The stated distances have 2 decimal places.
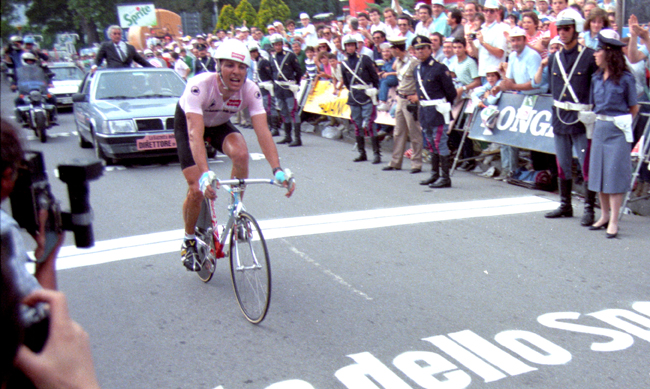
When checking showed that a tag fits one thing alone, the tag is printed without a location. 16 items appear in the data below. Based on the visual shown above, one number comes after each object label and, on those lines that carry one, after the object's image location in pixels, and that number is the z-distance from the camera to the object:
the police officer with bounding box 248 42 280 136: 14.55
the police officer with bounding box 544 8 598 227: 7.04
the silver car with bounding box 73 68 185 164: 11.16
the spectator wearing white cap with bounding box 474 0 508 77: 10.09
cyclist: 4.82
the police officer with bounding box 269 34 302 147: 14.00
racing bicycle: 4.48
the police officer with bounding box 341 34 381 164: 11.45
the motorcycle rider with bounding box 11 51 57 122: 15.43
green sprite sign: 41.97
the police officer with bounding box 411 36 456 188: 9.27
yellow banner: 13.93
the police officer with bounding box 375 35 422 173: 10.29
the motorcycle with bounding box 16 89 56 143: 14.84
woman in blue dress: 6.49
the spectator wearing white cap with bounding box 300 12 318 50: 16.51
